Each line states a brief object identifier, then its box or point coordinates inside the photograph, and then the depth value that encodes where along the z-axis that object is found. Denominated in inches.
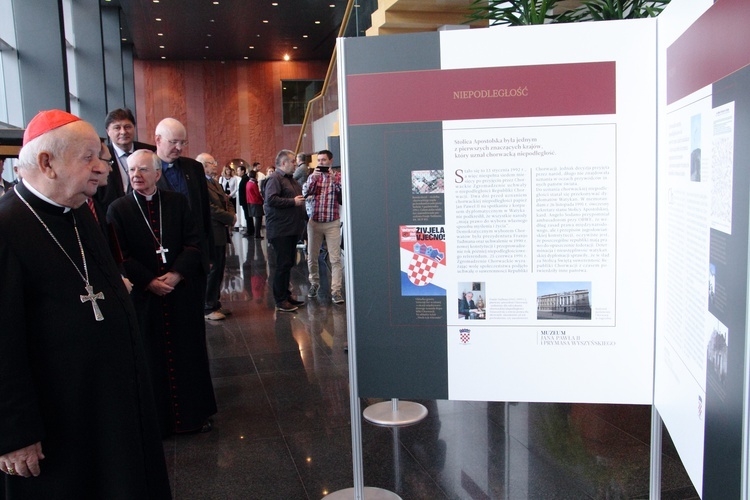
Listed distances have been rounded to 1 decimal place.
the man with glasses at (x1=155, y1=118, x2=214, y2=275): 163.5
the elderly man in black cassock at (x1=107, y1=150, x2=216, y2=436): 137.5
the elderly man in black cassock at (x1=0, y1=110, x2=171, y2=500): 73.4
